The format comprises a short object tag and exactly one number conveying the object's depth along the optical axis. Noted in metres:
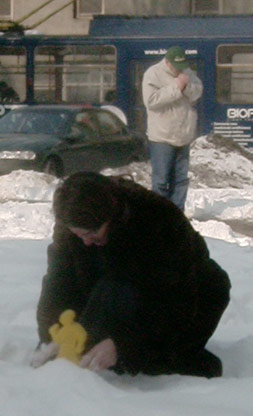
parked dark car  15.80
